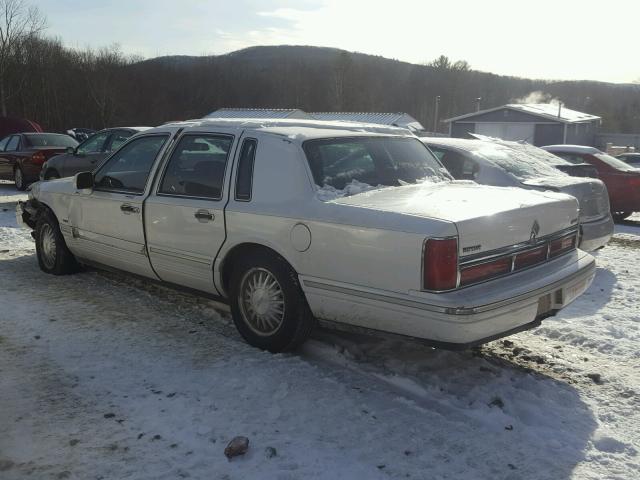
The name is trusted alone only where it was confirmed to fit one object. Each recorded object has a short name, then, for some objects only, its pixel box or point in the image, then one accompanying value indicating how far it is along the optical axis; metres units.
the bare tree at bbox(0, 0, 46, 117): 40.84
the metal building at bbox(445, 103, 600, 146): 41.88
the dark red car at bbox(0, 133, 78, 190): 14.76
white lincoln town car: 3.36
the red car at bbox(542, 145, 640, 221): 11.37
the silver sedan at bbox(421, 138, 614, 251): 6.93
